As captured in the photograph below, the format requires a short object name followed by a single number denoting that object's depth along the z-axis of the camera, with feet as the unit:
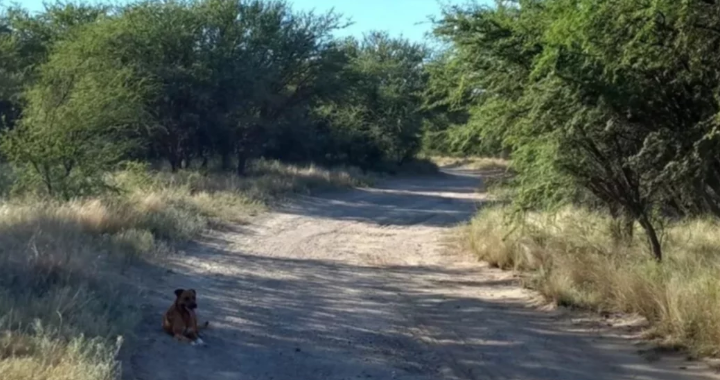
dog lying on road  33.14
